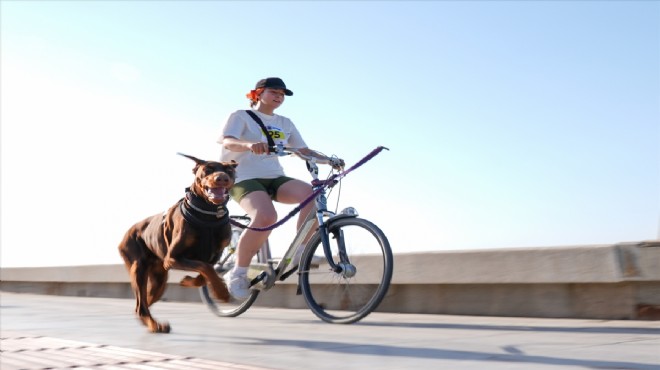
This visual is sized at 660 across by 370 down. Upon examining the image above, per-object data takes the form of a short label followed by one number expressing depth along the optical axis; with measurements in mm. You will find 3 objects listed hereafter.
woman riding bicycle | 6043
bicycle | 5598
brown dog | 5105
